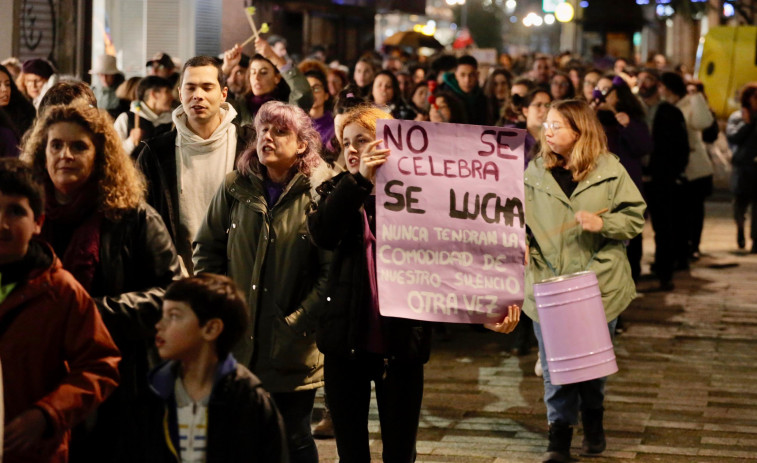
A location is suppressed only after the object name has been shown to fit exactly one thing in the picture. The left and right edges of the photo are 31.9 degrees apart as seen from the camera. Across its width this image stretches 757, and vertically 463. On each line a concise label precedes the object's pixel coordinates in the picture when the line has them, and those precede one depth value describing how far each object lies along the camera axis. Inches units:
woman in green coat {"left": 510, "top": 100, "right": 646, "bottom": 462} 278.4
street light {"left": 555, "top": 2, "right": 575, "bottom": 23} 1462.8
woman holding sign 212.7
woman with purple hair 222.7
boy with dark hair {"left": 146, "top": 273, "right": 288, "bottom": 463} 155.9
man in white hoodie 257.3
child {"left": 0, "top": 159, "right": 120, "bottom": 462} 155.7
